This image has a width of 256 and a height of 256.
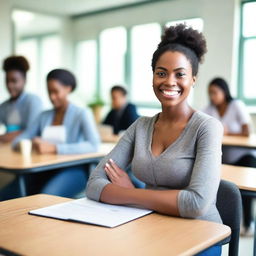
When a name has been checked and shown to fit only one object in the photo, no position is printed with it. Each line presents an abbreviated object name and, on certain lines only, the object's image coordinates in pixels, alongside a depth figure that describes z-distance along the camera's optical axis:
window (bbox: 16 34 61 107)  7.65
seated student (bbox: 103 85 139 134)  5.11
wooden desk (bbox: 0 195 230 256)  1.10
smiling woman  1.42
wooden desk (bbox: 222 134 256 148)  3.57
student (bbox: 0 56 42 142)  3.65
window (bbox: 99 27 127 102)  7.82
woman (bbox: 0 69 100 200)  2.90
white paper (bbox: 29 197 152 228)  1.34
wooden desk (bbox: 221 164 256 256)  1.95
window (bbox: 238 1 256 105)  5.99
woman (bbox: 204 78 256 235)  4.39
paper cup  2.88
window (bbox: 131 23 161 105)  7.33
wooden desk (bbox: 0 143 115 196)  2.51
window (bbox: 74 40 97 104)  8.39
